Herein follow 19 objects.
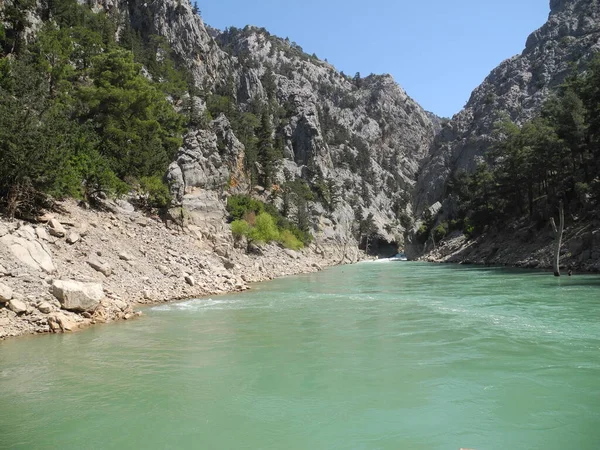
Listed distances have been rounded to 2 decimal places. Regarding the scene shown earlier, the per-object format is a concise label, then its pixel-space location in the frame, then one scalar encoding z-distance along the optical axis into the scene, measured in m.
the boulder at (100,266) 20.03
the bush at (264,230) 53.56
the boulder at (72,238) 20.75
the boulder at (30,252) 16.17
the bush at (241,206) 56.38
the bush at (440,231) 89.44
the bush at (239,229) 48.94
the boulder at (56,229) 20.44
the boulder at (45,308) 14.28
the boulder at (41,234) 19.04
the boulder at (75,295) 15.05
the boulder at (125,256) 23.20
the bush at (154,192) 36.41
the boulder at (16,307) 13.70
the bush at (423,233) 100.16
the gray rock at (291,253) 58.88
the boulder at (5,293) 13.36
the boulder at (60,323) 13.94
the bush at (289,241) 62.44
